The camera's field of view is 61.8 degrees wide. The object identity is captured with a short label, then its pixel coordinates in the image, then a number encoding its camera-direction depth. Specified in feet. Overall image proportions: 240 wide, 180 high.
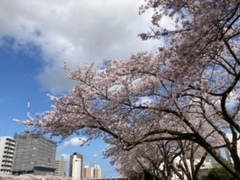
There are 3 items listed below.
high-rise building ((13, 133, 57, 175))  213.07
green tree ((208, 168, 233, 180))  70.31
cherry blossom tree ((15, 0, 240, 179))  21.20
